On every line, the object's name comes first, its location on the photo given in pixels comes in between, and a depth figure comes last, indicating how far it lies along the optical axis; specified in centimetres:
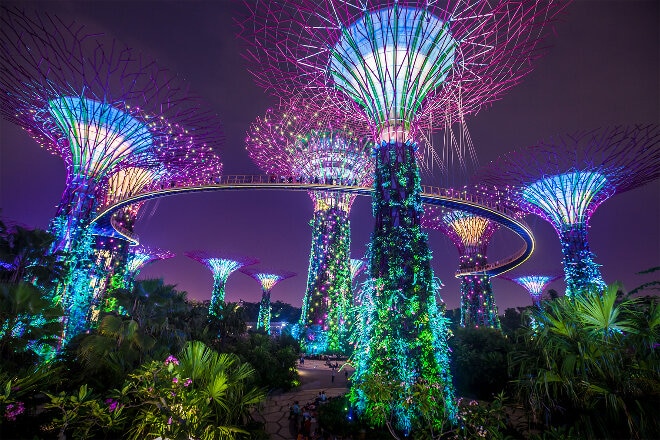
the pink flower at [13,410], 540
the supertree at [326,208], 2612
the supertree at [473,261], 3450
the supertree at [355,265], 3834
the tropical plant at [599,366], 616
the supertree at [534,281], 4431
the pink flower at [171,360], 651
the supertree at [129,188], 2128
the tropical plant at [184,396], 575
